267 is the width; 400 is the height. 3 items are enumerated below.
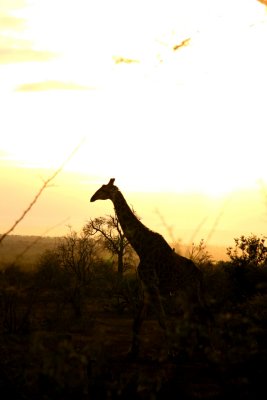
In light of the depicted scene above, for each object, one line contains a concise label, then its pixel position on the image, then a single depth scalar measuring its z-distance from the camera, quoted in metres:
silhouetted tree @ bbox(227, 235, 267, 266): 35.44
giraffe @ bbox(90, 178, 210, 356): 18.84
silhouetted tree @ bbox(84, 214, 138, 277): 47.06
